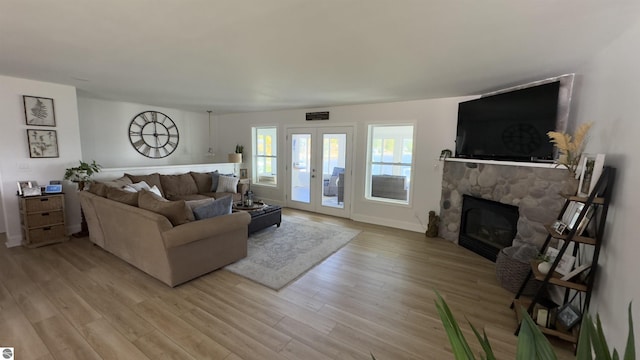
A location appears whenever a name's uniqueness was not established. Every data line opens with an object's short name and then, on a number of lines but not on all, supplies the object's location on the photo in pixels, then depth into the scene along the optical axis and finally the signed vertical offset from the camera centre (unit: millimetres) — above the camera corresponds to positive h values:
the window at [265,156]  6597 -182
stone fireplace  2957 -477
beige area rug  3143 -1404
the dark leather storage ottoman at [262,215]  4307 -1090
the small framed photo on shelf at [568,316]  2119 -1268
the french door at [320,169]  5574 -422
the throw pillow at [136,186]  4097 -645
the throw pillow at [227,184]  5910 -788
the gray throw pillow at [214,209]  3018 -700
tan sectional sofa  2732 -1021
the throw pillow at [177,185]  5312 -773
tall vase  2188 -236
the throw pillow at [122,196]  3125 -599
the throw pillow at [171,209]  2797 -647
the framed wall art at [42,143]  3850 +3
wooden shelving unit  1987 -646
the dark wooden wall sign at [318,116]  5594 +700
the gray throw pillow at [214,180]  5961 -716
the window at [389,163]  4938 -213
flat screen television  3016 +367
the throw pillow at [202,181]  5875 -731
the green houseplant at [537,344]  656 -464
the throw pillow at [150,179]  4875 -607
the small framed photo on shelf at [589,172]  1997 -125
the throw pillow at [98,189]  3514 -576
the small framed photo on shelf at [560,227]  2225 -591
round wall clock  5887 +258
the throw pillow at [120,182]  4240 -591
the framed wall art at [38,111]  3777 +450
